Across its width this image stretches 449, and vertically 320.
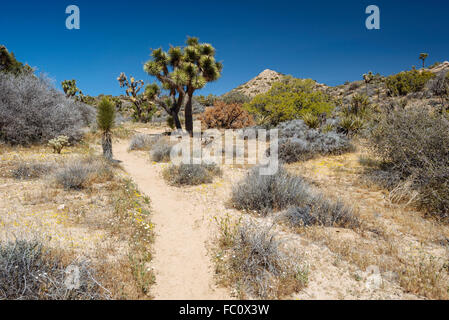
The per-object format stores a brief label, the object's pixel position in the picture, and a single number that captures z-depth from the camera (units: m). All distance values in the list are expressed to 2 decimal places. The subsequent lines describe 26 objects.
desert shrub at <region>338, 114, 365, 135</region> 11.70
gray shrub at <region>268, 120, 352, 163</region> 9.85
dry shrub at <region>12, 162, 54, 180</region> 6.53
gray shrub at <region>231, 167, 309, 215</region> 5.50
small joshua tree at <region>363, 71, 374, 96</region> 35.87
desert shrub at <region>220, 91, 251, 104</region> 31.13
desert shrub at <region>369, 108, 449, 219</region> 5.03
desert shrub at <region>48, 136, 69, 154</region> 9.41
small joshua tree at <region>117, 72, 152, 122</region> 26.80
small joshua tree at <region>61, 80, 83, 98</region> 29.06
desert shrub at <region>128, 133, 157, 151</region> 12.66
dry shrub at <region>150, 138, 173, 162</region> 10.35
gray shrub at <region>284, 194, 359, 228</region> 4.70
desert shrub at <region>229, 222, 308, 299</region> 3.09
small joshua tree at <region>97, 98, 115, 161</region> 9.16
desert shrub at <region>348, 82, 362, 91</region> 37.60
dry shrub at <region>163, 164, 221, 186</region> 7.65
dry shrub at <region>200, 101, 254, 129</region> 17.23
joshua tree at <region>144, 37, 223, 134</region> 15.12
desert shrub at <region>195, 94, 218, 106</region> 35.25
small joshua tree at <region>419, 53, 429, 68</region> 43.12
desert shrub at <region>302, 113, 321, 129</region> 12.56
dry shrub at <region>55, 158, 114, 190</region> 6.11
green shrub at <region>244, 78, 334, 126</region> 15.38
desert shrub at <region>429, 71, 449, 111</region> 19.08
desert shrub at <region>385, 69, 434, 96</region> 25.09
